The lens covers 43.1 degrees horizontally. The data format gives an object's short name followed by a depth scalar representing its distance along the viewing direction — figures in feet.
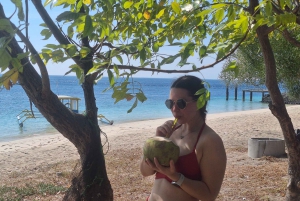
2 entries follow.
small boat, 80.70
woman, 6.88
